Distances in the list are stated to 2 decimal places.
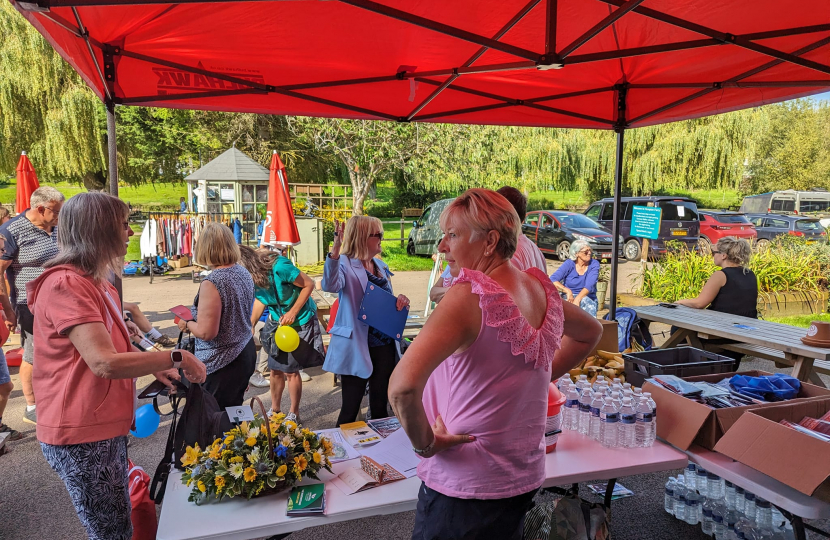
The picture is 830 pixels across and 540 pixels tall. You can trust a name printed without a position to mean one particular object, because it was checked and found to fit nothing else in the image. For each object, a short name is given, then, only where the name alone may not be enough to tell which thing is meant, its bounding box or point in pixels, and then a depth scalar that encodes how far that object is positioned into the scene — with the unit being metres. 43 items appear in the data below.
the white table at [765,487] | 1.85
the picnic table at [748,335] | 3.99
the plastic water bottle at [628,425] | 2.29
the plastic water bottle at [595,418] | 2.39
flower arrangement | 1.84
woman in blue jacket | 3.32
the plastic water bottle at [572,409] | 2.49
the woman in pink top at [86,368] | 1.75
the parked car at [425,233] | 15.28
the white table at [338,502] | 1.74
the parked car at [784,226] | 14.47
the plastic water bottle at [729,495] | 2.85
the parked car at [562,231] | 14.03
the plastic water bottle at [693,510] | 2.98
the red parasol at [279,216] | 7.23
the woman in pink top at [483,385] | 1.36
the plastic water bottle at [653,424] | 2.34
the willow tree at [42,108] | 13.78
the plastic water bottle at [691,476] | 3.03
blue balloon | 3.16
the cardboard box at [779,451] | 1.83
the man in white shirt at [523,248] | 2.57
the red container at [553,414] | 2.21
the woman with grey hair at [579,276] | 6.04
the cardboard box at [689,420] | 2.23
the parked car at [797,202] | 19.59
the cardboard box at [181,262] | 12.85
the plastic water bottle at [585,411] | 2.43
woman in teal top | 3.80
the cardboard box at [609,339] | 3.65
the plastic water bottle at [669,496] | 3.08
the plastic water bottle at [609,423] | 2.29
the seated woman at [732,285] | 4.71
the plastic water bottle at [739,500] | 2.81
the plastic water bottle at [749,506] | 2.76
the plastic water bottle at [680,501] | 3.00
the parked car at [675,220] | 14.43
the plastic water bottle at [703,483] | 2.96
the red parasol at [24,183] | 6.68
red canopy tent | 2.70
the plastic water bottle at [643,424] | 2.30
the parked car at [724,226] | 14.40
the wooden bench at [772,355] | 4.22
